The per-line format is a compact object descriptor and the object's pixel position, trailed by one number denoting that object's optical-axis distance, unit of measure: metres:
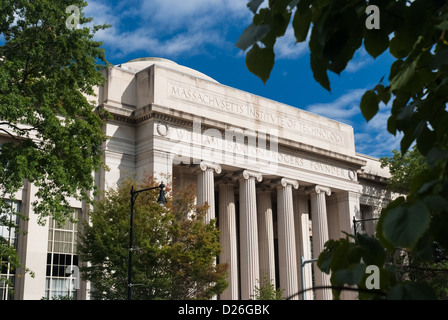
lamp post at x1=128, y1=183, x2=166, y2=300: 28.45
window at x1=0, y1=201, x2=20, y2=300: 39.56
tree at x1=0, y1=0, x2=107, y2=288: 25.59
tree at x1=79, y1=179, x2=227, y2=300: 35.00
